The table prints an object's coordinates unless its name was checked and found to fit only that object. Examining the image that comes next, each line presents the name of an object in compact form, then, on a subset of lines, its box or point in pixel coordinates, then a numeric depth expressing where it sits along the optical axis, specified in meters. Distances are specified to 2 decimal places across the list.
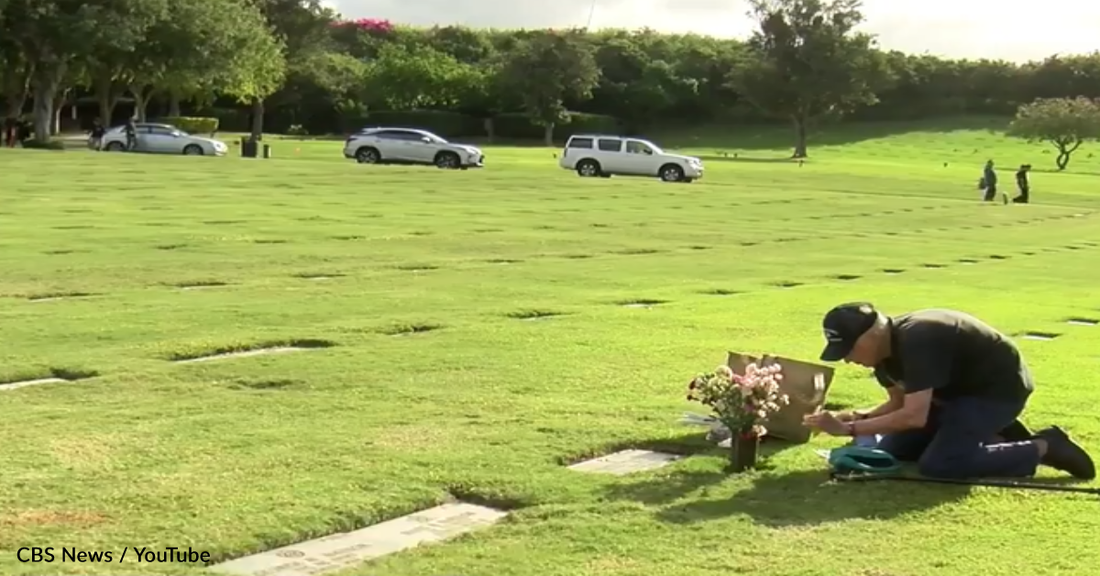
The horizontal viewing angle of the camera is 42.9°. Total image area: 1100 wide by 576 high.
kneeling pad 6.71
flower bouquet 6.70
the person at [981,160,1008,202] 41.61
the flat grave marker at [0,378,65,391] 8.39
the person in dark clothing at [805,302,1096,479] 6.66
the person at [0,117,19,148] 50.46
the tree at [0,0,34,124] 49.44
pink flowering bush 102.38
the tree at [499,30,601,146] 82.94
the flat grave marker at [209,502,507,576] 5.16
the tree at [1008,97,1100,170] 73.56
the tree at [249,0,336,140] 76.88
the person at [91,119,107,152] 50.56
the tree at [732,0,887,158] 79.12
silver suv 47.06
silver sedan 48.75
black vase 6.82
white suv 45.34
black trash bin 50.22
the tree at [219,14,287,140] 58.28
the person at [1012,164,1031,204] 42.16
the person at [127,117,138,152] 49.31
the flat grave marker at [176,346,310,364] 9.80
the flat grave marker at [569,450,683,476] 6.87
